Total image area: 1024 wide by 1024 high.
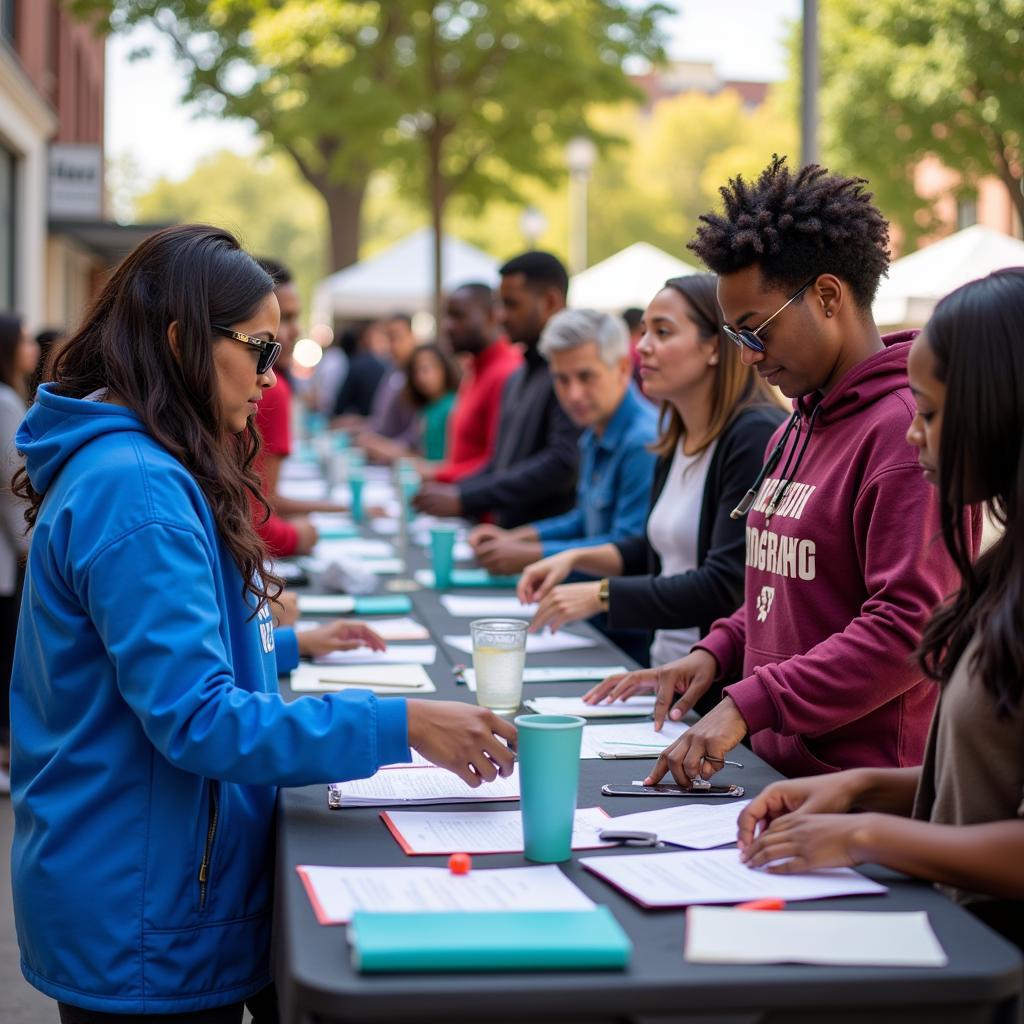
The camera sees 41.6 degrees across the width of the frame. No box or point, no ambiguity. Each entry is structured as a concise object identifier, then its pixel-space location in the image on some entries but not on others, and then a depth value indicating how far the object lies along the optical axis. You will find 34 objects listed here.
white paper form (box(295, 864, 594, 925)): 1.75
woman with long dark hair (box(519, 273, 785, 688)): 3.47
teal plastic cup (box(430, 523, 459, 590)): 4.70
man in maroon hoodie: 2.35
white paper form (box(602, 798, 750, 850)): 2.07
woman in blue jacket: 1.89
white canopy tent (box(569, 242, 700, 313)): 11.78
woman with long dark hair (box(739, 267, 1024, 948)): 1.80
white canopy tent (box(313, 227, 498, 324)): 18.23
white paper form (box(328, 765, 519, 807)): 2.28
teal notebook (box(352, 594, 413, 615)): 4.29
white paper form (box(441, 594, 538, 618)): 4.19
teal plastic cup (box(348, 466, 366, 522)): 6.68
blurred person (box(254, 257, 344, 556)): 5.19
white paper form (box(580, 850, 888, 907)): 1.81
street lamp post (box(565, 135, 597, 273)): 16.61
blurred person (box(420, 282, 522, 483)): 7.19
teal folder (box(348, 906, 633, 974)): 1.54
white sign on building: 18.09
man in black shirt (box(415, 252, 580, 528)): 5.75
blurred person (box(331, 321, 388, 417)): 13.96
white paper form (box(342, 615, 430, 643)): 3.86
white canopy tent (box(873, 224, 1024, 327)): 8.26
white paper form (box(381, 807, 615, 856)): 2.03
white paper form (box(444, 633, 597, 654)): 3.72
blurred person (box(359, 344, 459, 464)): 9.42
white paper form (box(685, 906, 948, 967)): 1.60
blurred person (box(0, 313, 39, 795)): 5.74
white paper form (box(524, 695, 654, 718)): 2.97
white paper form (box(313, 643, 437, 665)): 3.51
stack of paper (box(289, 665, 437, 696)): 3.17
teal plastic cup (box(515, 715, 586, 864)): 1.90
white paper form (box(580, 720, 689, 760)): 2.63
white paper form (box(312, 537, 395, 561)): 5.59
